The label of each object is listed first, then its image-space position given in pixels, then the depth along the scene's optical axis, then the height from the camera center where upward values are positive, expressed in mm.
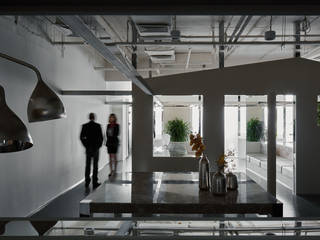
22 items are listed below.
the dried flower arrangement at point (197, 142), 3197 -183
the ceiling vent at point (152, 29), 5434 +1542
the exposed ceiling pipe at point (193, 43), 6381 +1568
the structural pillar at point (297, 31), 7371 +2010
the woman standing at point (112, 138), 8078 -360
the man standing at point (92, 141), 7129 -378
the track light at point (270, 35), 5738 +1502
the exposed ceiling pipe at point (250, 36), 8020 +2107
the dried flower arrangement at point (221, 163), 3008 -356
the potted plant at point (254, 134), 7136 -235
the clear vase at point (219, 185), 2875 -529
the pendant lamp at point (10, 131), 1294 -31
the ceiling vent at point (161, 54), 7563 +1606
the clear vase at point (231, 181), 3100 -530
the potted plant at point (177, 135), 7086 -249
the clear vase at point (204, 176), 3051 -478
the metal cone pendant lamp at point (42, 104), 1699 +95
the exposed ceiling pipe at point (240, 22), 6029 +1819
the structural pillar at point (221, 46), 7205 +1759
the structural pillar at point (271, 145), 6891 -448
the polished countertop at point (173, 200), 2553 -605
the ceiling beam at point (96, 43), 1010 +328
